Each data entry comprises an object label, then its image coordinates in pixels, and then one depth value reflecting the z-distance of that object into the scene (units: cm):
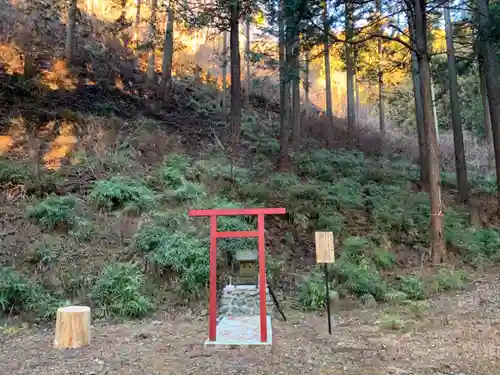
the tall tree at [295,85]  1034
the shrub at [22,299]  707
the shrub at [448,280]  886
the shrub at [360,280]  852
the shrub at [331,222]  1046
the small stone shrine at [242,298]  774
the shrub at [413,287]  841
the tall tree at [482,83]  1261
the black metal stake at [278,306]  741
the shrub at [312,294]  803
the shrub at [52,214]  881
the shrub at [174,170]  1117
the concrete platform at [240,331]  601
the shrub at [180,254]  814
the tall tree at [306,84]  1662
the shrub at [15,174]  966
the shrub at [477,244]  1060
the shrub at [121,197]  973
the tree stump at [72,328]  565
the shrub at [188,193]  1043
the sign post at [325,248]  661
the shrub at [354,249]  952
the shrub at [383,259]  972
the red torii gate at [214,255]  603
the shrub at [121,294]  736
